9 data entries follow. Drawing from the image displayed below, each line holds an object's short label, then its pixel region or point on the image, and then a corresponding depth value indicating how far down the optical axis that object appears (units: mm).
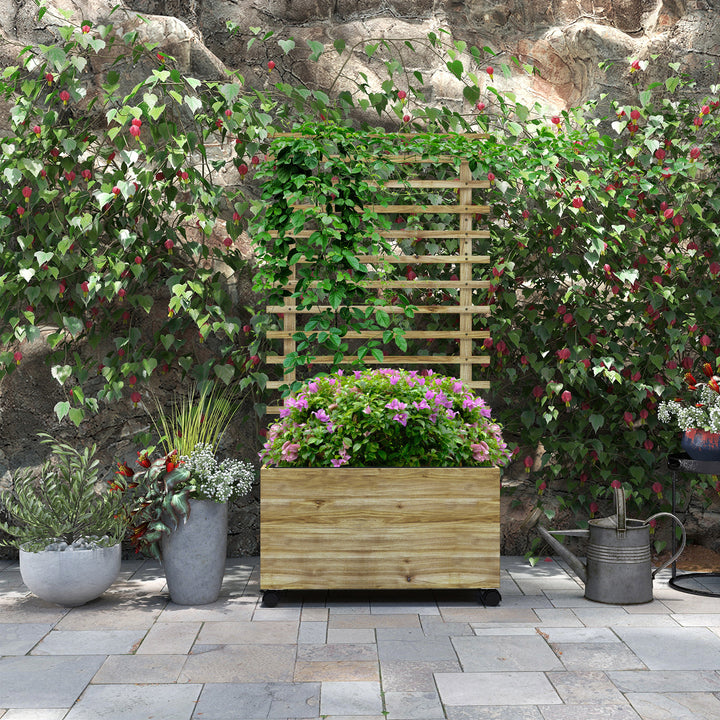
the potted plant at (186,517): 3250
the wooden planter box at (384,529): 3207
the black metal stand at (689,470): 3436
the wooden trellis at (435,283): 3805
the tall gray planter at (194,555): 3258
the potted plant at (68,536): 3137
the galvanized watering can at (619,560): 3240
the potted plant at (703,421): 3375
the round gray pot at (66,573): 3129
